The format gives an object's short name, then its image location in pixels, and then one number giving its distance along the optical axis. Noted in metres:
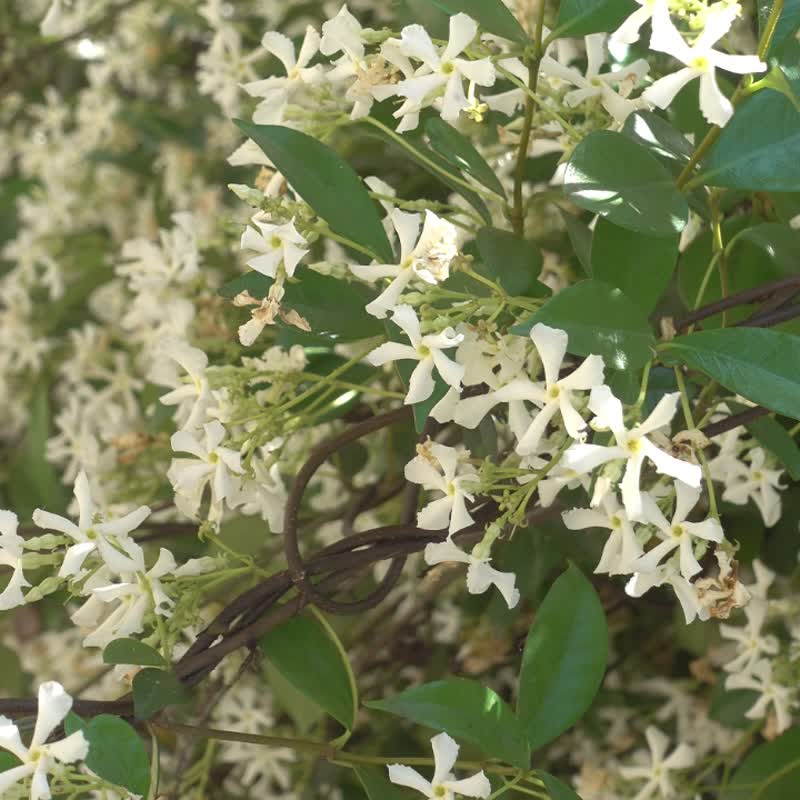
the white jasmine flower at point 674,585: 0.54
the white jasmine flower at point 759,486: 0.68
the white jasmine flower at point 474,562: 0.57
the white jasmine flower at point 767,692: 0.74
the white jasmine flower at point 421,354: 0.51
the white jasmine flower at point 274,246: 0.54
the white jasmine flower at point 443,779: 0.54
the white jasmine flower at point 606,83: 0.58
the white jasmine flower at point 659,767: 0.79
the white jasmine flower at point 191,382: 0.65
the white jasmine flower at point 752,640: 0.76
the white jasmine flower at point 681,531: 0.51
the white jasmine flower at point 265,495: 0.62
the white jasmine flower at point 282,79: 0.64
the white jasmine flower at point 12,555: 0.57
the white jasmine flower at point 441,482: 0.55
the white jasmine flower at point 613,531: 0.53
